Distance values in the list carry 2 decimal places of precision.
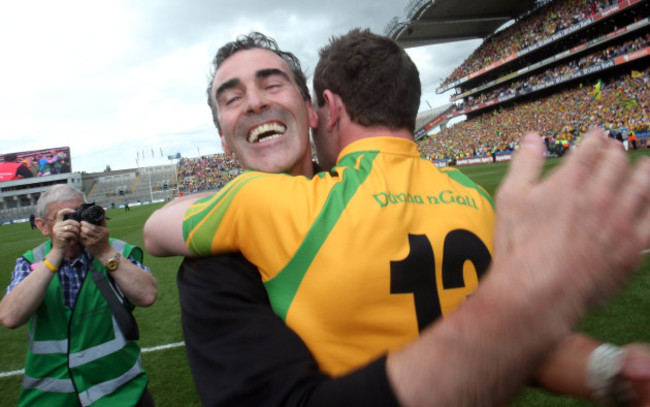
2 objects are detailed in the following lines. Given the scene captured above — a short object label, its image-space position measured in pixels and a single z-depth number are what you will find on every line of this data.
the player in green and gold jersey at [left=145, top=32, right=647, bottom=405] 1.03
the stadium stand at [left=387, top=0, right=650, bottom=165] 27.89
